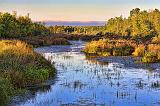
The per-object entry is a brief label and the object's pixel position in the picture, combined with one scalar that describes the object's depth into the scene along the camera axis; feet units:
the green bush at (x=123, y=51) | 149.59
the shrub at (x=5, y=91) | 54.29
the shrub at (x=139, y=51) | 143.02
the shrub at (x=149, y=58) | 120.21
